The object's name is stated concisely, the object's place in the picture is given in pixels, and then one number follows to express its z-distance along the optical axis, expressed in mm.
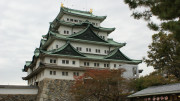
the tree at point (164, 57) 29266
